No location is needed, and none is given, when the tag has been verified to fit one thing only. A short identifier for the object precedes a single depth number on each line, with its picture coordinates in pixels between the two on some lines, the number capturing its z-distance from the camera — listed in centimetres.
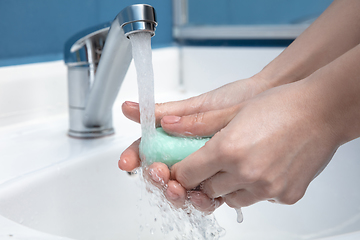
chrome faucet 44
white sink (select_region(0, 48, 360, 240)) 44
